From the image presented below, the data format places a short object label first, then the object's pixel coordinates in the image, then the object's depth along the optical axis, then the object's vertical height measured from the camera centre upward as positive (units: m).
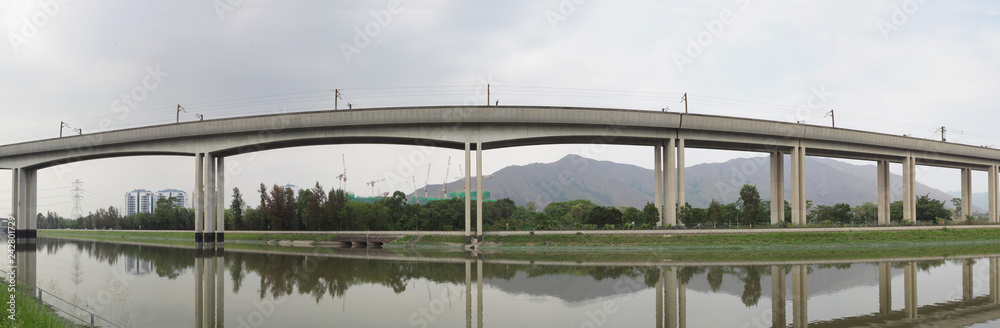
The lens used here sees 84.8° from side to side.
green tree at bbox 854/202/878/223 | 93.51 -6.61
